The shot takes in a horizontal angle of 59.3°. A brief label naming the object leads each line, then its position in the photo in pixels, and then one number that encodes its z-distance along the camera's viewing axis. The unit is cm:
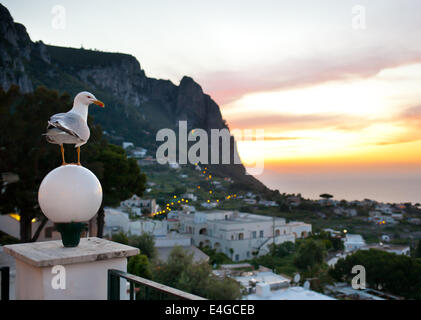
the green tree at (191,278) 1230
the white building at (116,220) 2684
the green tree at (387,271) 2209
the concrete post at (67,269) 204
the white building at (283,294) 1400
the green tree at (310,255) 2734
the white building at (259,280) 1670
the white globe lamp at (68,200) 231
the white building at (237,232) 3431
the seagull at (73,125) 259
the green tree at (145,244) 1717
